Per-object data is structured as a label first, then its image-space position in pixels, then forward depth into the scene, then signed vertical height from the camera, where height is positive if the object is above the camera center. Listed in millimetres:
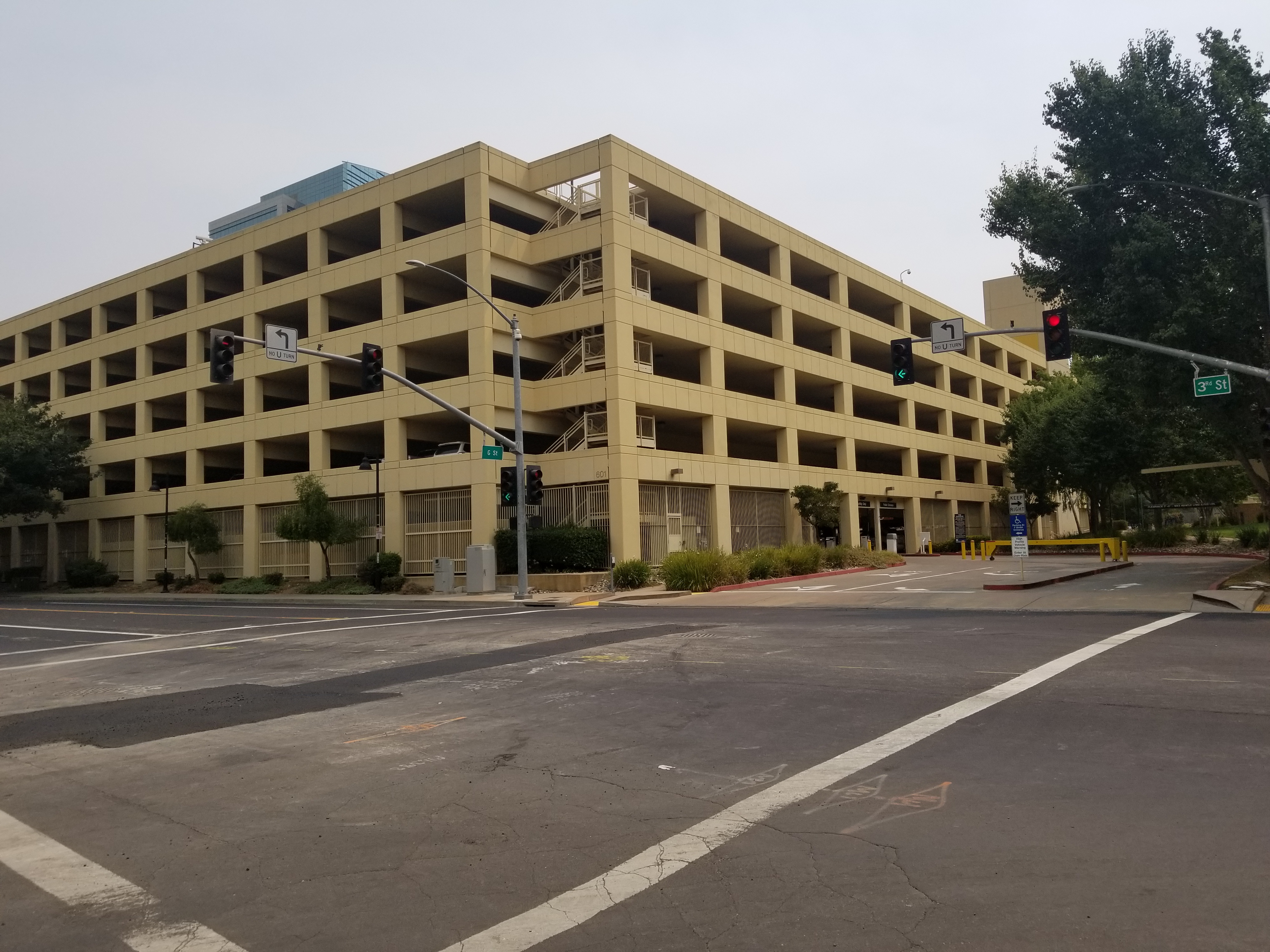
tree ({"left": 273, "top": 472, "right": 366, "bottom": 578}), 37688 +997
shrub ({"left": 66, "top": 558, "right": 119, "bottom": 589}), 50906 -1096
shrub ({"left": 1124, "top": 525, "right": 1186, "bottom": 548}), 46906 -1119
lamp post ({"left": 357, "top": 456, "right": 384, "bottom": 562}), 36469 +1202
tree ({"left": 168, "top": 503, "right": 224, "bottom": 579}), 43469 +995
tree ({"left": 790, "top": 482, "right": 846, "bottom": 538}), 41594 +1053
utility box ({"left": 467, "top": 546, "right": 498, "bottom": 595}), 34031 -1122
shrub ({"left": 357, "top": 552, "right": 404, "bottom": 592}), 36844 -994
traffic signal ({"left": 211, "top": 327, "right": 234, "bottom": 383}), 20141 +4230
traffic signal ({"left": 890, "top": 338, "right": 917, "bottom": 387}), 22766 +4042
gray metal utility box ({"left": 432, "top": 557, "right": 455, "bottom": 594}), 34688 -1267
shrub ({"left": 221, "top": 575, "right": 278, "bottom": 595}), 41875 -1765
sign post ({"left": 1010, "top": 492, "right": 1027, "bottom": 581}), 26156 -132
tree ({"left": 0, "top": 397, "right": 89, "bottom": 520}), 47281 +4956
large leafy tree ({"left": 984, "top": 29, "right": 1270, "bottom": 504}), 24172 +8421
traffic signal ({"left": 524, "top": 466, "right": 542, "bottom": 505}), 29281 +1711
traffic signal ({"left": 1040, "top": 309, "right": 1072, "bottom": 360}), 19609 +3918
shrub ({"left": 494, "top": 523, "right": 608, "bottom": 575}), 33844 -399
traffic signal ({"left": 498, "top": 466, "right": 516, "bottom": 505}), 29250 +1682
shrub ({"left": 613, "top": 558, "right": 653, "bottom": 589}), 32219 -1376
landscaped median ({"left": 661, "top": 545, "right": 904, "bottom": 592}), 31297 -1314
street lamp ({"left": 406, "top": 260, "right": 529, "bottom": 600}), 29891 +1243
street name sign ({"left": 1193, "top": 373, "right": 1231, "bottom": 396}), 21328 +3005
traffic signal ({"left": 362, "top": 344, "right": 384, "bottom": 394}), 22672 +4360
